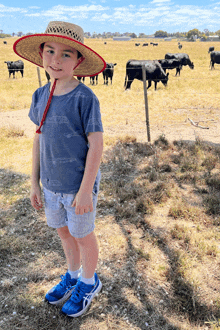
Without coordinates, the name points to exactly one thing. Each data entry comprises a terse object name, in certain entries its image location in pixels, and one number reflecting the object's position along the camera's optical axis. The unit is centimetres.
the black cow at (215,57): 1859
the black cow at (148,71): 1211
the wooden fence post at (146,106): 557
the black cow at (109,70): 1377
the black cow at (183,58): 1905
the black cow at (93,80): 1434
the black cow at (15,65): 1720
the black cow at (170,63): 1582
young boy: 141
